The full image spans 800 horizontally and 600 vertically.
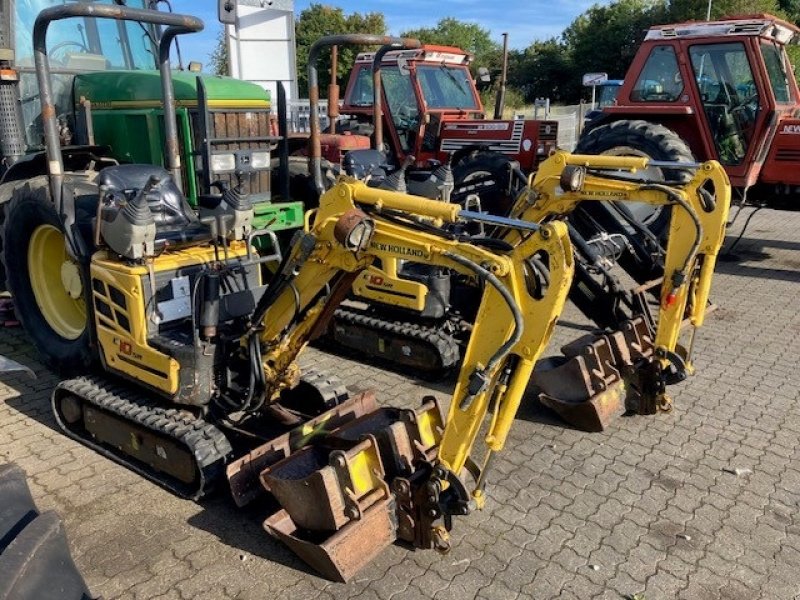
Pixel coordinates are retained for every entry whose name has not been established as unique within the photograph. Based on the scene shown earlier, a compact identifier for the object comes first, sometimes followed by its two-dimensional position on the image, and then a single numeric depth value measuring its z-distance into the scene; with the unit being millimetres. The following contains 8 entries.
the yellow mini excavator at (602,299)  4797
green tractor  4406
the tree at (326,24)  40500
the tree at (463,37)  54297
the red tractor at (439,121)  9781
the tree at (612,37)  42500
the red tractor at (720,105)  8867
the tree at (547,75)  43688
